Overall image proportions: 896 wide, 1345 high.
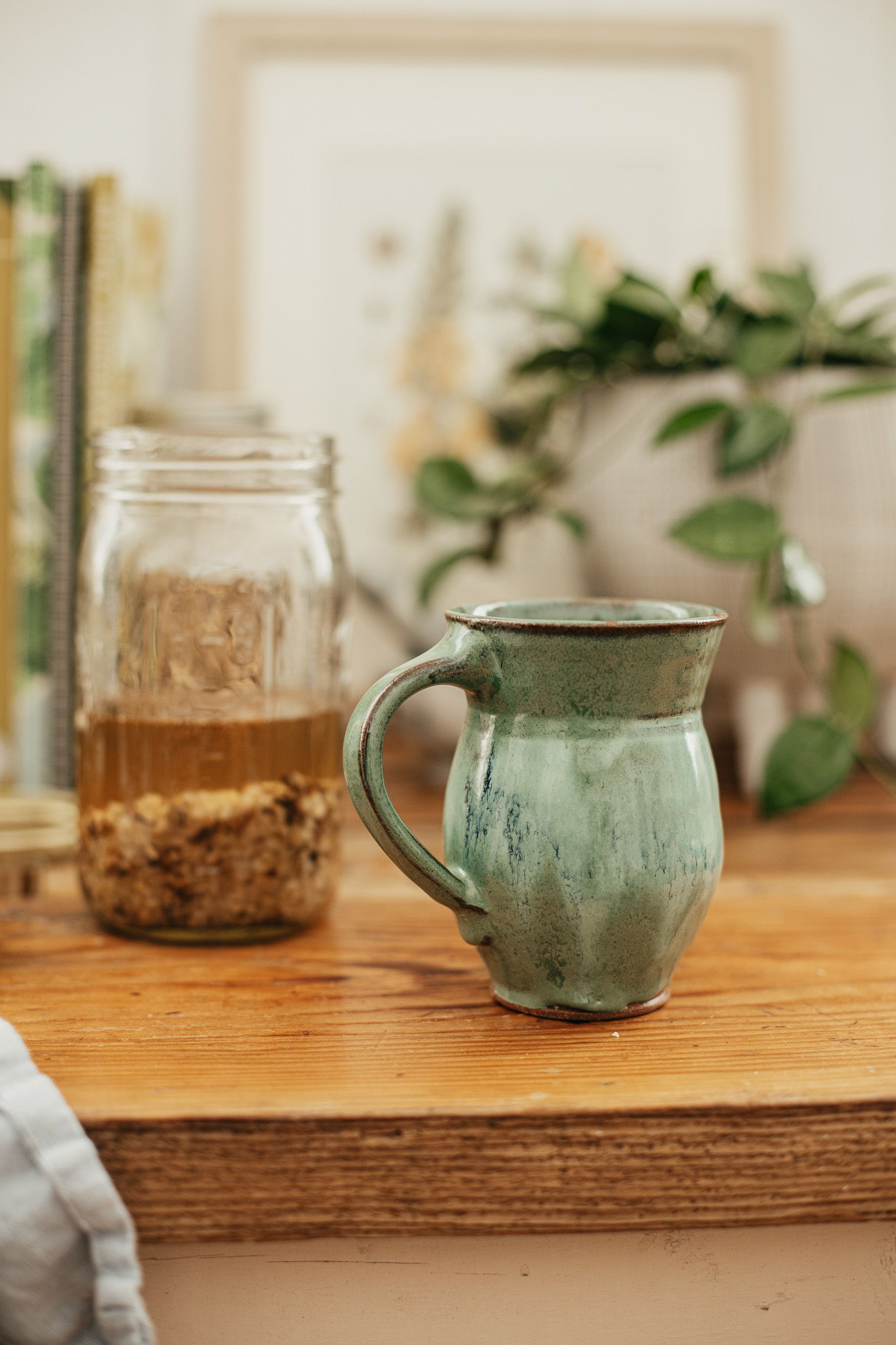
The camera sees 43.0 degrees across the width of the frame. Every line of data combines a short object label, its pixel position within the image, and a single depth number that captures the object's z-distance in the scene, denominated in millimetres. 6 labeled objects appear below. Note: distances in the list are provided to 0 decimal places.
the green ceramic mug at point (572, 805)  399
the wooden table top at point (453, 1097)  344
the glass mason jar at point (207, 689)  500
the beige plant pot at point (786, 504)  700
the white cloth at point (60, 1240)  325
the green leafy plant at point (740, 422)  659
